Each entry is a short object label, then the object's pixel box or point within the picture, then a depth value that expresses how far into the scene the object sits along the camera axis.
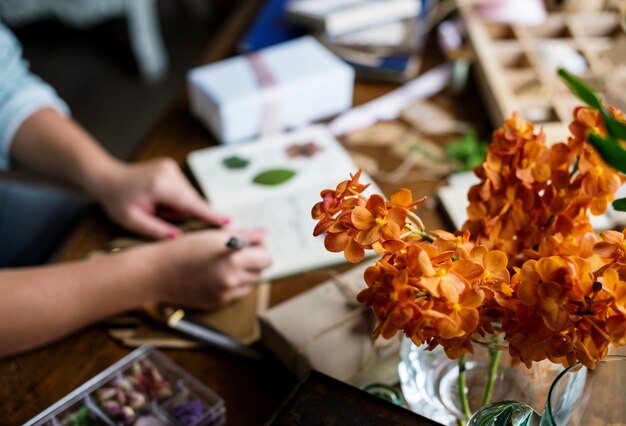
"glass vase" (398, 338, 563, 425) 0.54
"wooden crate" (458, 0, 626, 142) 0.94
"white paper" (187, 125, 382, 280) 0.82
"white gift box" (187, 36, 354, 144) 0.98
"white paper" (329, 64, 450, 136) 1.03
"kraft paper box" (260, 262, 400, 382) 0.63
